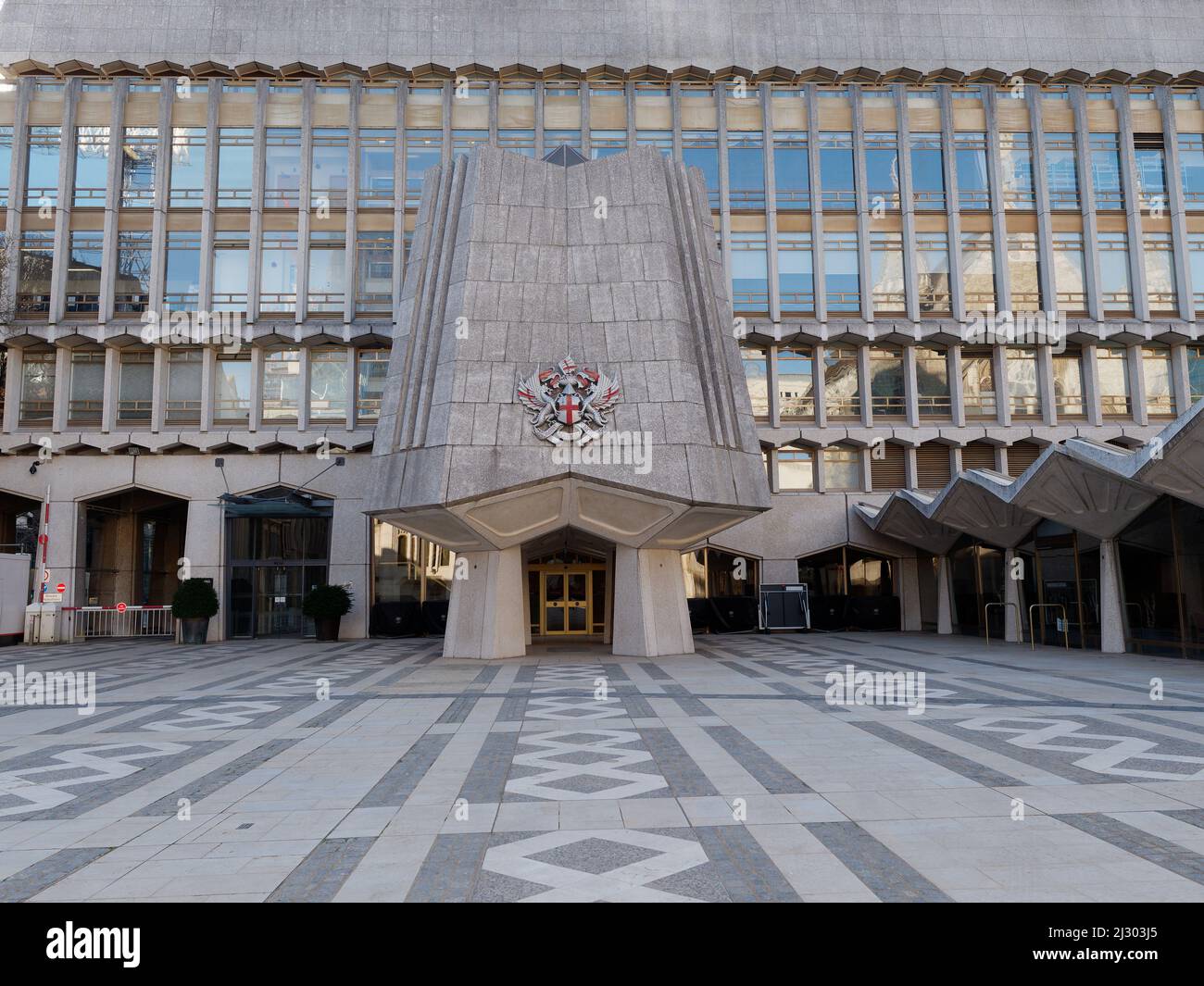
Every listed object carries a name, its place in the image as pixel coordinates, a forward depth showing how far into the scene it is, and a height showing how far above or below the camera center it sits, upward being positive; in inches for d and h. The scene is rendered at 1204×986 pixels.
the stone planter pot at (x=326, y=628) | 1299.2 -55.2
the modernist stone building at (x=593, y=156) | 1369.3 +520.1
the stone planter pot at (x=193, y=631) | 1268.5 -55.6
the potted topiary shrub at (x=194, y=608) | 1247.5 -22.6
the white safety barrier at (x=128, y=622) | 1370.6 -45.2
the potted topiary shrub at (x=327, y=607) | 1275.8 -25.5
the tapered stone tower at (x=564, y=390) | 878.4 +198.1
